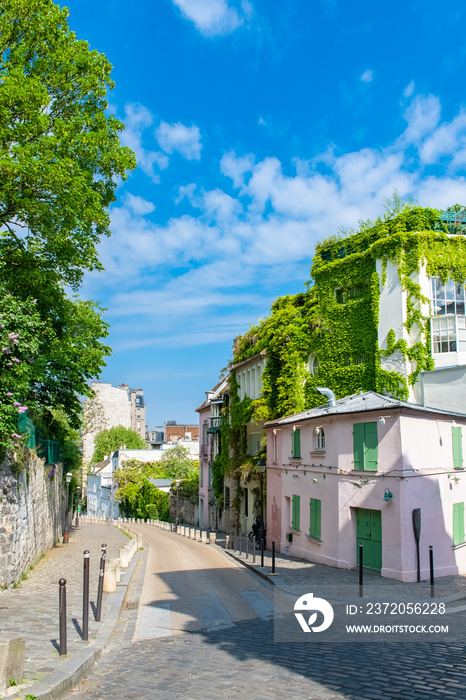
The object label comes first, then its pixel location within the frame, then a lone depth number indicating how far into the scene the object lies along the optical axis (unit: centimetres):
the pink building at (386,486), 1587
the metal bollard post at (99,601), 980
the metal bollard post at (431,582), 1304
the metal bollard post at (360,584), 1284
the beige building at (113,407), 9875
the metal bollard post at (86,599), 837
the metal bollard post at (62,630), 728
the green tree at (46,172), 1364
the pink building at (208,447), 4166
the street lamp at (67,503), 3121
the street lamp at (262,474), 2382
